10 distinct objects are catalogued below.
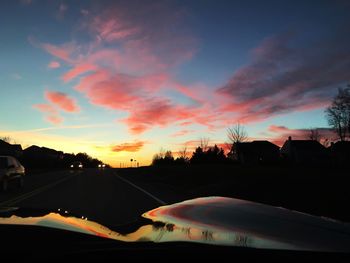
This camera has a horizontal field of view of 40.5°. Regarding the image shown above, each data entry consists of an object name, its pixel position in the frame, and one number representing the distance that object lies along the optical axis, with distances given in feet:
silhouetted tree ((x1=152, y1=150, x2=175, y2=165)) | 406.54
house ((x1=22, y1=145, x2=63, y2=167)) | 373.50
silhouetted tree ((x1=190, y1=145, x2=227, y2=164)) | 326.24
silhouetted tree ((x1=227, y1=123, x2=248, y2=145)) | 328.25
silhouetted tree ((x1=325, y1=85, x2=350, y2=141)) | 296.44
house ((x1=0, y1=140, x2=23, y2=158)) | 404.24
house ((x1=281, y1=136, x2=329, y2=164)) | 364.58
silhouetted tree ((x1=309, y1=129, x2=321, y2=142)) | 442.50
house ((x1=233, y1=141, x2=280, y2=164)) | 386.46
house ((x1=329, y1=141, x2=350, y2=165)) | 262.92
